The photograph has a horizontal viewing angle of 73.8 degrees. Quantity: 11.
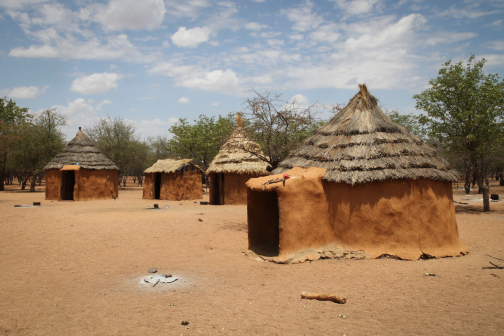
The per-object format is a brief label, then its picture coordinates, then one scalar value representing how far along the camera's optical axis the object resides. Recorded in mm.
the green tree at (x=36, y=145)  25062
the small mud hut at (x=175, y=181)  19766
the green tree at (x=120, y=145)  29406
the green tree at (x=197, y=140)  26719
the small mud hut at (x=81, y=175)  19422
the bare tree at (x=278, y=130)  10523
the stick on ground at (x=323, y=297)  4656
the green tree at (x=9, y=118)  24453
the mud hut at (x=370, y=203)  6738
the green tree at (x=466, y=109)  13805
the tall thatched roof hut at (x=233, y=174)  17250
